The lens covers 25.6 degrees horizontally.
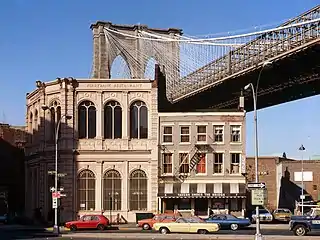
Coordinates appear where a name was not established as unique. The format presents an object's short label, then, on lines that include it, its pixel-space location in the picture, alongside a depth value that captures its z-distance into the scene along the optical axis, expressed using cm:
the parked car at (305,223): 4547
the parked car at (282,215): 6806
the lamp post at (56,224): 5130
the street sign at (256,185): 3534
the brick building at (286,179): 8719
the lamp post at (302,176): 7631
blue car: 5372
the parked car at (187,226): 4853
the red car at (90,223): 5497
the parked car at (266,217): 6594
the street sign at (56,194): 5309
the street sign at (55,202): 5370
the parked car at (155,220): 5159
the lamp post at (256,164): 3516
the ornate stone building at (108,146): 6700
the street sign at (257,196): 3547
